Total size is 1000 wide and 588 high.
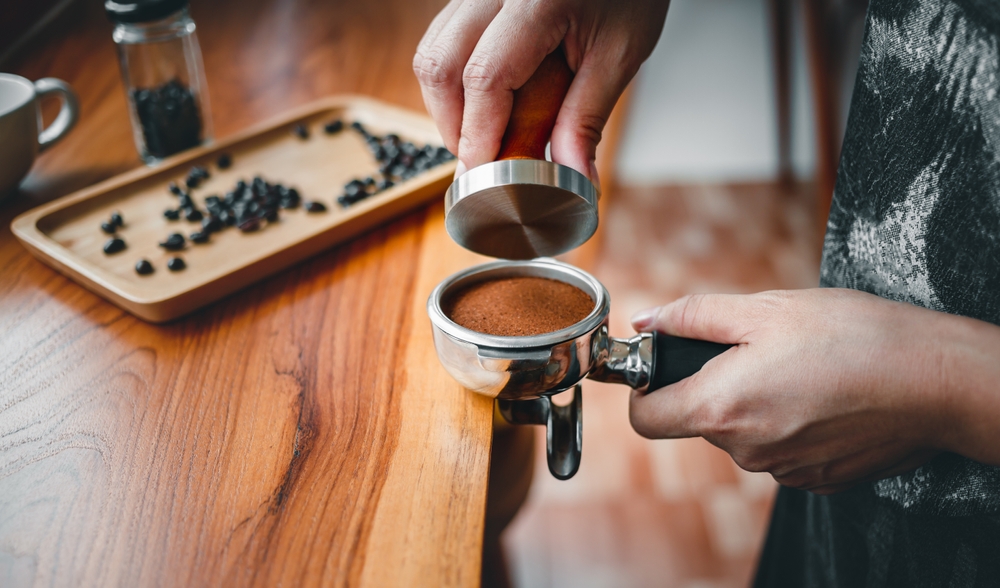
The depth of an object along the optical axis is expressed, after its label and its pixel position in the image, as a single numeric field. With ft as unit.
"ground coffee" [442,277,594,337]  1.81
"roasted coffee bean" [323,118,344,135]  3.41
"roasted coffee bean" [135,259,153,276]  2.44
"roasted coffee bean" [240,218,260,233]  2.69
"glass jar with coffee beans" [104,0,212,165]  3.13
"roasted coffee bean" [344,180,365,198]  2.85
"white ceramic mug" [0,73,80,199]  2.72
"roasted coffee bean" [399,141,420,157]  3.16
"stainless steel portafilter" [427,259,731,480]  1.66
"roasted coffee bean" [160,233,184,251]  2.59
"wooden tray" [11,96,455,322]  2.34
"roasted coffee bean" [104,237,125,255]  2.56
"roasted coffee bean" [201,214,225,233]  2.68
